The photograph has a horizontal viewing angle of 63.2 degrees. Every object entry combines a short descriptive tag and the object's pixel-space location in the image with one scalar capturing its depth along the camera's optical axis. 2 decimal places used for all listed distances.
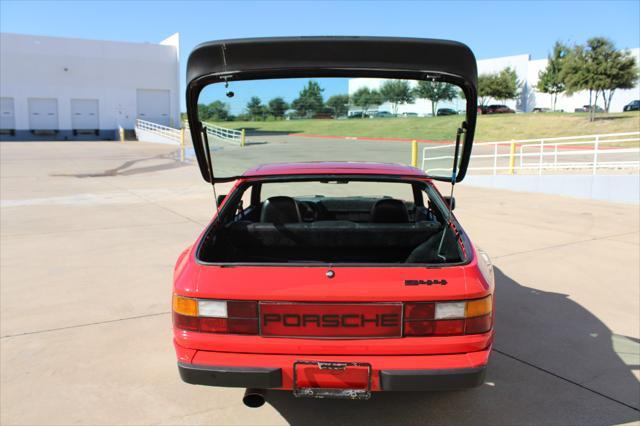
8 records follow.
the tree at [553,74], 54.28
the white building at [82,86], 40.81
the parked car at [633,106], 49.66
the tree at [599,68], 33.00
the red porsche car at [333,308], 2.30
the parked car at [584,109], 56.42
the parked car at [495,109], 55.12
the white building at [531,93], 56.97
